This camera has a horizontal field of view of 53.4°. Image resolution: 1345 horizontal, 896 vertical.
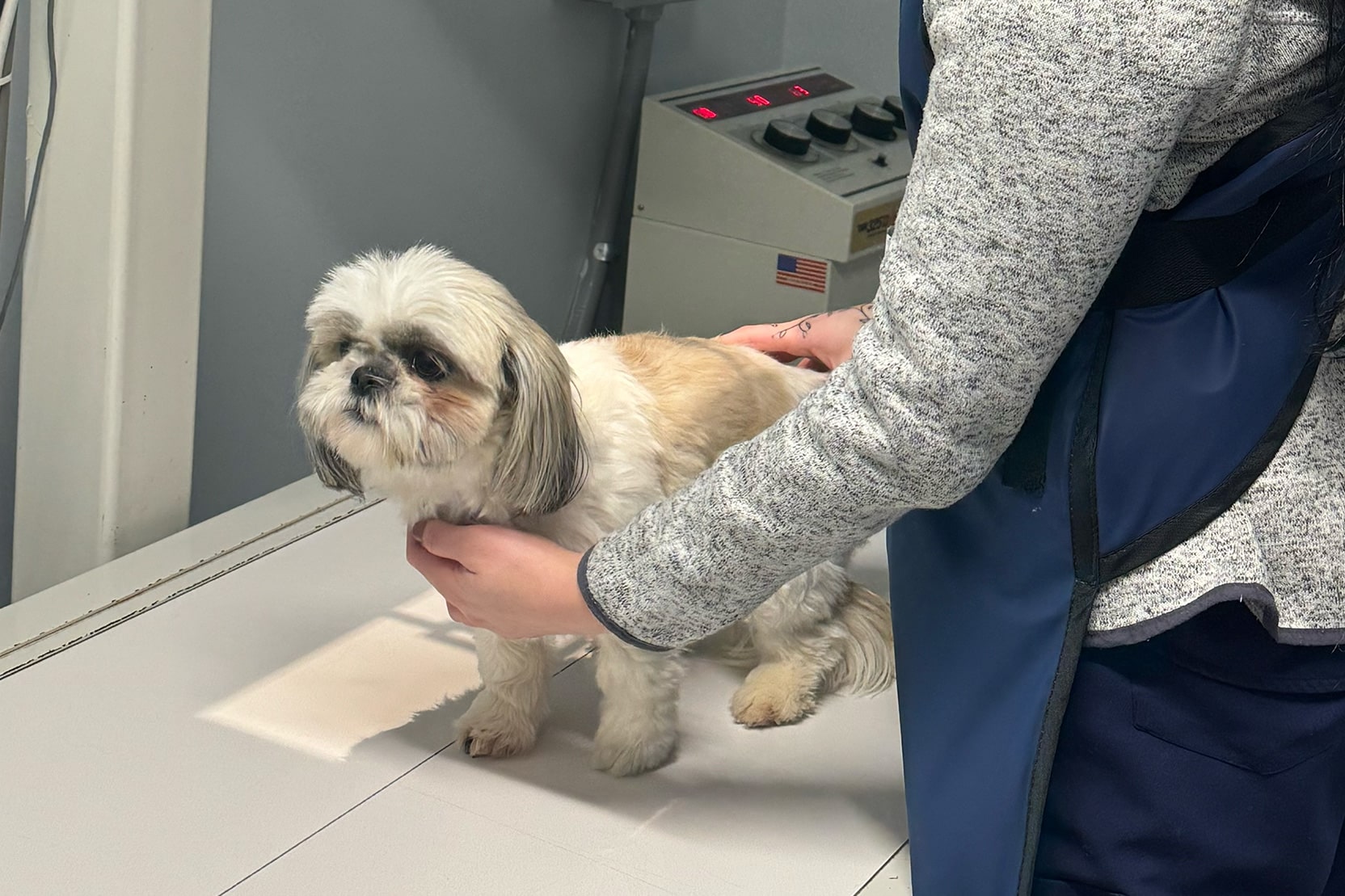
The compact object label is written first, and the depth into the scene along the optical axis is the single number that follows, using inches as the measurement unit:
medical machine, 92.1
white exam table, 47.3
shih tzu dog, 46.7
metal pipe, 99.0
